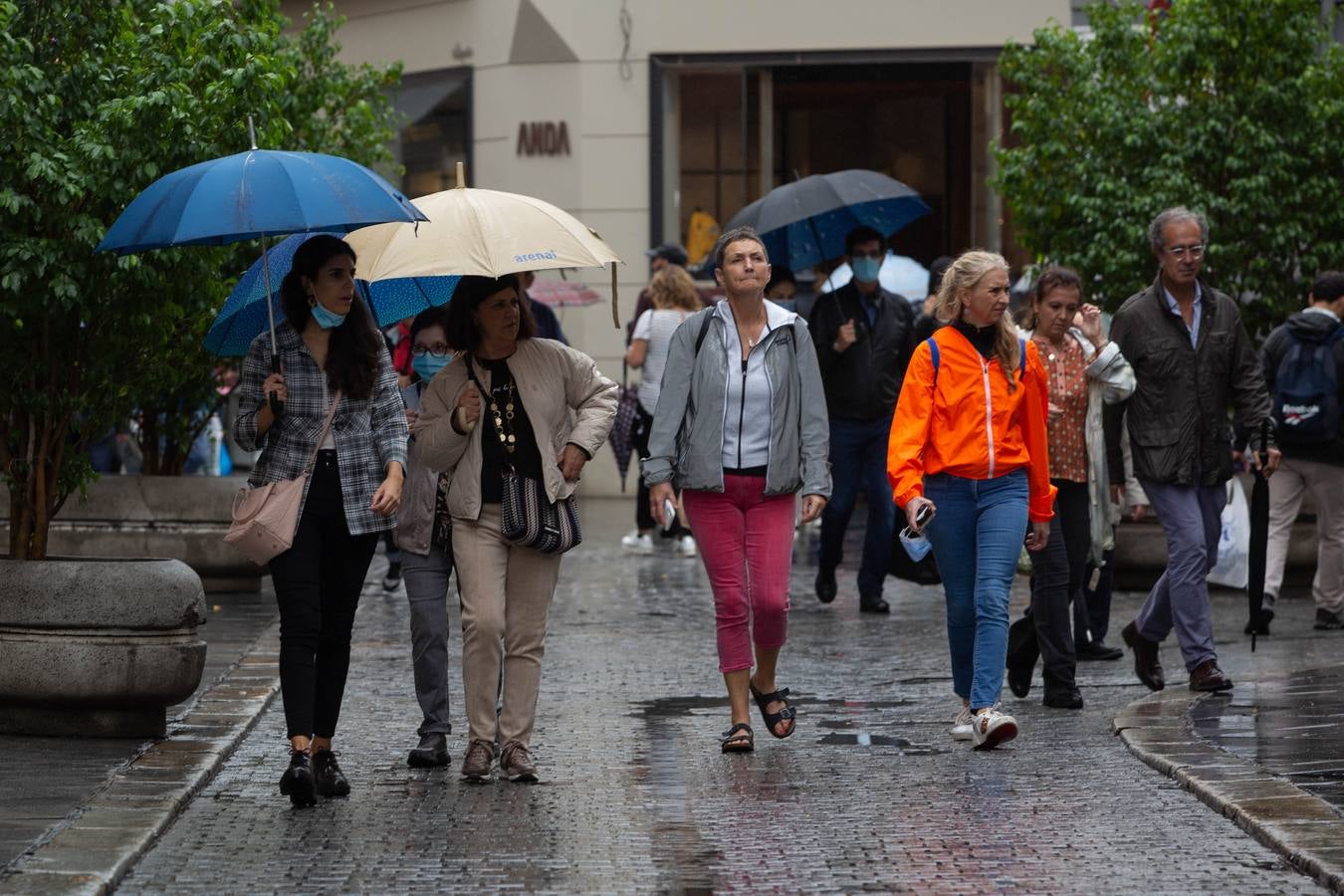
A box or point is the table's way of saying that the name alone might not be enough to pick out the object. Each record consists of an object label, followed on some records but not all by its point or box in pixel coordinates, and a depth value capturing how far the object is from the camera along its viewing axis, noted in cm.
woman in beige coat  1520
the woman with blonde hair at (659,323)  2998
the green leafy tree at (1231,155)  2953
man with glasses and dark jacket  1883
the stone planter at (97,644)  1584
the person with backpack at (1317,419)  2356
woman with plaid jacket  1448
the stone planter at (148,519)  2516
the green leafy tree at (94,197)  1612
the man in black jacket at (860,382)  2553
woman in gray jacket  1630
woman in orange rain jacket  1653
